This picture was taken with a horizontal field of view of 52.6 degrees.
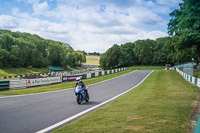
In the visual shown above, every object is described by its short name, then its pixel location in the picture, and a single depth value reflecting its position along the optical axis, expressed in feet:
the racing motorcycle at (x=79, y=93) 38.18
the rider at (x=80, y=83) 39.97
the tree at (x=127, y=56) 366.02
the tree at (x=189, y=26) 92.84
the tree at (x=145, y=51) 370.73
